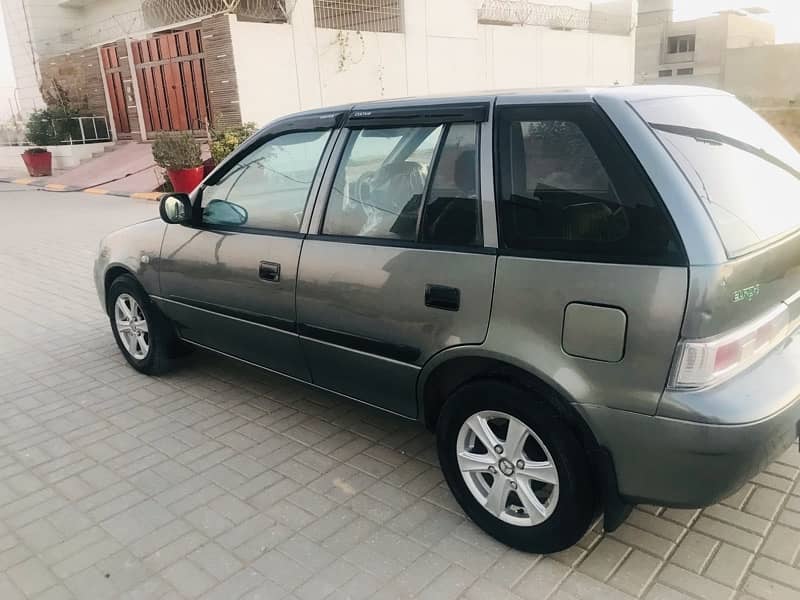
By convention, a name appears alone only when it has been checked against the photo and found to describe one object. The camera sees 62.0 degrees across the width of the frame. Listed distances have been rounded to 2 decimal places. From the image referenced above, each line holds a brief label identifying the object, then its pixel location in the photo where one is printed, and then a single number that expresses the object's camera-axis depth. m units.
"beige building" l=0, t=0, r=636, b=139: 16.36
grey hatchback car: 2.23
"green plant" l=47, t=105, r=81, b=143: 21.38
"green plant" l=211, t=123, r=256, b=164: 14.00
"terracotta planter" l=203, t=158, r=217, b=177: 14.62
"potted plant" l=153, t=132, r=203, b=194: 13.73
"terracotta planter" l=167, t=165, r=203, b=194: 14.00
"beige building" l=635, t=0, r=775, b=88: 48.53
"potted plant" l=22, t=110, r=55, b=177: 20.50
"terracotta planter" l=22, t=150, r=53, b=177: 20.47
